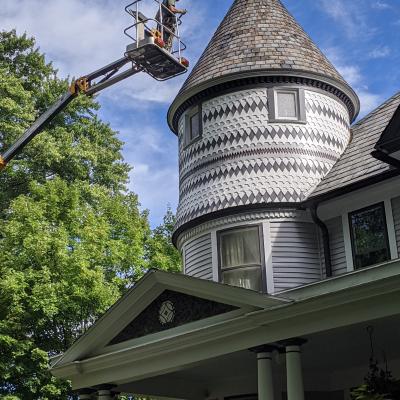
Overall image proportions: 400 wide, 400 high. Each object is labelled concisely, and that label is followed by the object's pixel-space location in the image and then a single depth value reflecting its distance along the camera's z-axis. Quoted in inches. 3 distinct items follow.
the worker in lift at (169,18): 794.2
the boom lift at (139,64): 737.6
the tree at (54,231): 986.7
